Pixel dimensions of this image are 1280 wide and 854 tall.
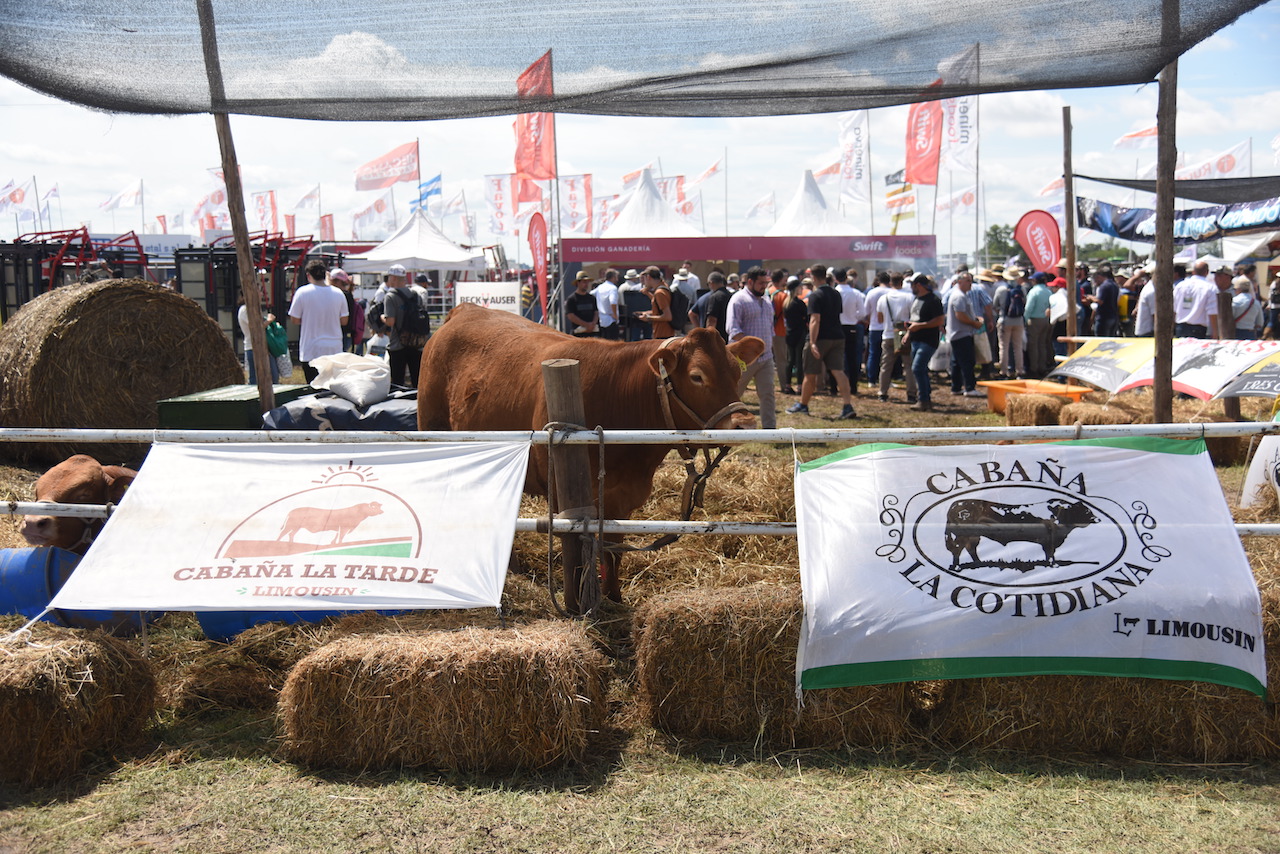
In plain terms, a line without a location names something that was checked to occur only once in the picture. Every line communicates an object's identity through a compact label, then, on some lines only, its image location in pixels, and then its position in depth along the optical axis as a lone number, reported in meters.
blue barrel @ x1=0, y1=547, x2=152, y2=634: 4.17
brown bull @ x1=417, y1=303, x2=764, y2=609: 4.58
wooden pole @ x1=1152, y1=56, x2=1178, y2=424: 4.59
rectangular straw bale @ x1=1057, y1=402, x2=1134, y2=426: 8.91
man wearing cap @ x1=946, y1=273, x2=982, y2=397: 13.27
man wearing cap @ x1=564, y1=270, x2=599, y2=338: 14.27
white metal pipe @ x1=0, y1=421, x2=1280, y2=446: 3.86
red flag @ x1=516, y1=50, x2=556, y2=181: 17.84
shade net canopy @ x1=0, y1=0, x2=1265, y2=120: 3.85
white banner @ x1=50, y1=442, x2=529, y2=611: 3.47
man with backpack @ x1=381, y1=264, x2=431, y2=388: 10.36
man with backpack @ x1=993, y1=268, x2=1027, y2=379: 15.09
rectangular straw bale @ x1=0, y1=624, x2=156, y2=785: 3.18
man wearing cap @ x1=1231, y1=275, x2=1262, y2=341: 14.57
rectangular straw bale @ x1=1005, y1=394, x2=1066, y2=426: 10.07
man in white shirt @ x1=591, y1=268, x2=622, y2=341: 16.14
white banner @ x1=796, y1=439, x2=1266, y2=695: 3.33
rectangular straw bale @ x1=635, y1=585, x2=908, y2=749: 3.41
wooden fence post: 4.21
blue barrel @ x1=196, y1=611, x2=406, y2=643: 4.20
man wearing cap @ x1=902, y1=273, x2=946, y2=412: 12.52
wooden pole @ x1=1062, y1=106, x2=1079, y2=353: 10.54
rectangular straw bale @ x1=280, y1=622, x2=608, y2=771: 3.23
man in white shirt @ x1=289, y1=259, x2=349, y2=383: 10.25
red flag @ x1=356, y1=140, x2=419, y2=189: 39.41
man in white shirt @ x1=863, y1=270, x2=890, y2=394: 14.28
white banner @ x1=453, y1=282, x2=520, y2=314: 18.73
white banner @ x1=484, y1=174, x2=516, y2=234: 44.94
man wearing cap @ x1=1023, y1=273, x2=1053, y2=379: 15.34
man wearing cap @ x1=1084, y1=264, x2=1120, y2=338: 16.17
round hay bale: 8.17
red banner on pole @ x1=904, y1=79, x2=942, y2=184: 25.11
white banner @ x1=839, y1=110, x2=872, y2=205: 30.94
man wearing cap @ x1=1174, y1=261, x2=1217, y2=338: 13.39
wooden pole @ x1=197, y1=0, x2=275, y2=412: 4.18
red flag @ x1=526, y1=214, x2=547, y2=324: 18.00
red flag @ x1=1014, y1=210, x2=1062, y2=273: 15.20
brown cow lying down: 4.47
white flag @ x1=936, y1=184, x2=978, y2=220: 35.88
